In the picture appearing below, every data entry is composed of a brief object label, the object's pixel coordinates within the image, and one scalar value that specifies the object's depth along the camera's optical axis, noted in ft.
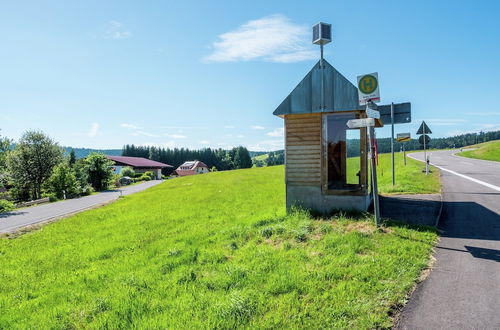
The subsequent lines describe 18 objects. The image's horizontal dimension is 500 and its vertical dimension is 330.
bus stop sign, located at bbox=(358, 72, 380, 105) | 23.10
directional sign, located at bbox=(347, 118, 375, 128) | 23.19
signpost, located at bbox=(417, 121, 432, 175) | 64.59
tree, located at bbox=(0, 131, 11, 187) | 88.77
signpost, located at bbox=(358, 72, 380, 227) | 23.13
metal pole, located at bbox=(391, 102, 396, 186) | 45.70
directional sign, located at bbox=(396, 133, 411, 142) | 68.13
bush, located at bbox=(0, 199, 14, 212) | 65.21
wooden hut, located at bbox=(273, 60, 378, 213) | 29.27
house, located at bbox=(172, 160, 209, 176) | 310.45
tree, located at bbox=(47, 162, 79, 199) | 94.07
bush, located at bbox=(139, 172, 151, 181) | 213.05
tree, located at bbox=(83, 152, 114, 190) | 121.80
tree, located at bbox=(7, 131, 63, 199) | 127.24
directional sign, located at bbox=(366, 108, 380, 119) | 23.22
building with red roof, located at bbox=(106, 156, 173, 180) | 238.27
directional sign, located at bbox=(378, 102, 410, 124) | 45.24
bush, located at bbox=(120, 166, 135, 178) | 212.23
